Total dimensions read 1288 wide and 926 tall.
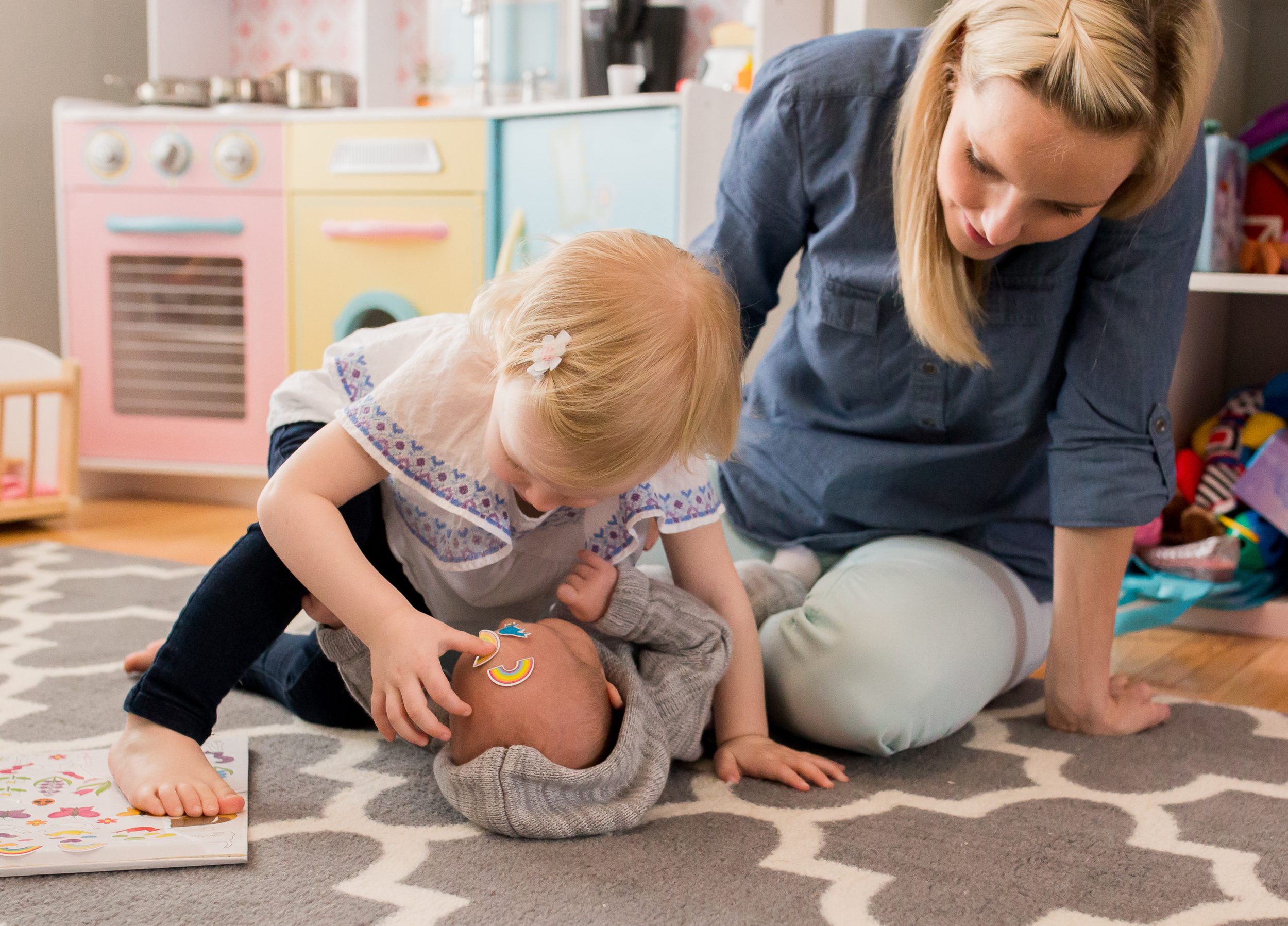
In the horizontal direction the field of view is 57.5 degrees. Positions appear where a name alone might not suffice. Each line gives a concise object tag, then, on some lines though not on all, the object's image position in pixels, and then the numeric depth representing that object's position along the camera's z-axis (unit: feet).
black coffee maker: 7.35
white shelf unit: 5.66
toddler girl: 2.53
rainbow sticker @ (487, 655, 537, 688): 2.65
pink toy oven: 7.34
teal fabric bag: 4.58
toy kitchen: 6.86
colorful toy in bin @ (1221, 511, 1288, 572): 5.00
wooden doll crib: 6.56
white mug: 6.92
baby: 2.63
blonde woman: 2.69
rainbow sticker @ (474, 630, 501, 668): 2.68
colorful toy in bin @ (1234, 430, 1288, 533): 4.96
